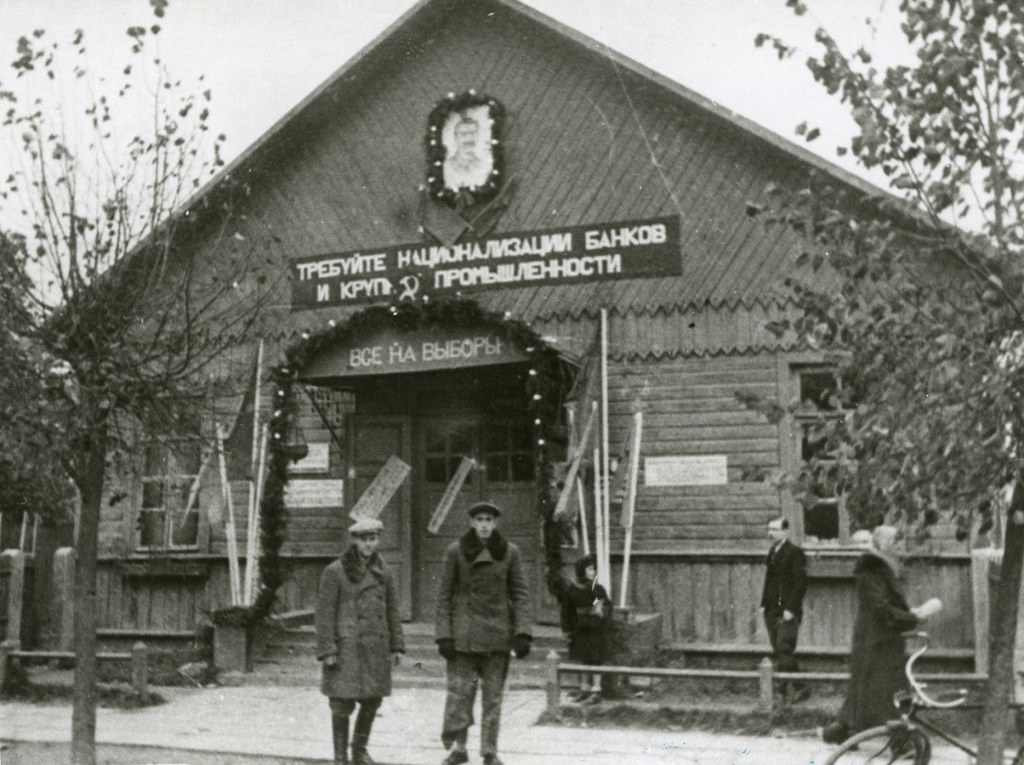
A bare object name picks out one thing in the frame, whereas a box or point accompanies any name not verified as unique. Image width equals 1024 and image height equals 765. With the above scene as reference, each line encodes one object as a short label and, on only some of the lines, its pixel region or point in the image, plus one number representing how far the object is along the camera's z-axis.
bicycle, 6.89
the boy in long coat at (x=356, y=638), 8.16
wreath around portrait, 14.16
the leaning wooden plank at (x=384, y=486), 14.00
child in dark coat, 10.84
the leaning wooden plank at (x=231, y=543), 13.25
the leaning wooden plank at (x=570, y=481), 11.58
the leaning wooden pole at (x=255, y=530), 13.37
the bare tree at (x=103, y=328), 8.28
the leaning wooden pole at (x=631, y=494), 12.11
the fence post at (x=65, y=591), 14.59
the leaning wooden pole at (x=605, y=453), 11.76
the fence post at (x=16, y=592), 14.32
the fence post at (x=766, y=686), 9.59
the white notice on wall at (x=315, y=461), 14.64
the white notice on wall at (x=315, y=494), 14.55
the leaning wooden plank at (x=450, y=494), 13.84
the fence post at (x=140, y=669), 11.40
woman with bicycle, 7.69
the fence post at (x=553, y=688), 9.98
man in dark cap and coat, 8.28
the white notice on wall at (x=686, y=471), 12.81
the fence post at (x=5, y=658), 12.35
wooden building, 12.69
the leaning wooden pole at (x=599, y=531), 11.70
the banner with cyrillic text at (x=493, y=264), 13.37
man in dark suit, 10.81
